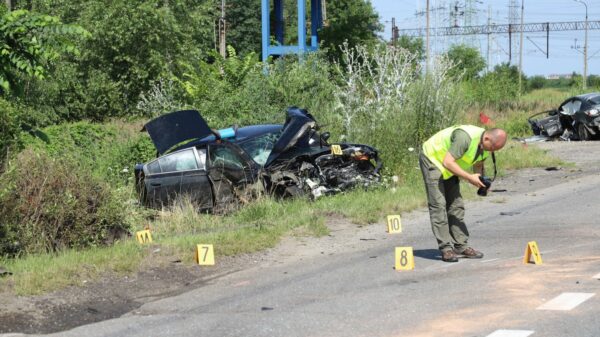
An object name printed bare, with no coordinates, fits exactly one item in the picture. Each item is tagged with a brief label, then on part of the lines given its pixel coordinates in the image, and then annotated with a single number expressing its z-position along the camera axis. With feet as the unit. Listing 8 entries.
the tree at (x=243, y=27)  279.28
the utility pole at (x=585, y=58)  279.47
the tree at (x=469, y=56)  304.91
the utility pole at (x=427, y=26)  216.66
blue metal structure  151.74
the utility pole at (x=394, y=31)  281.31
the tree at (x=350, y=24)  224.33
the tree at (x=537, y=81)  380.11
